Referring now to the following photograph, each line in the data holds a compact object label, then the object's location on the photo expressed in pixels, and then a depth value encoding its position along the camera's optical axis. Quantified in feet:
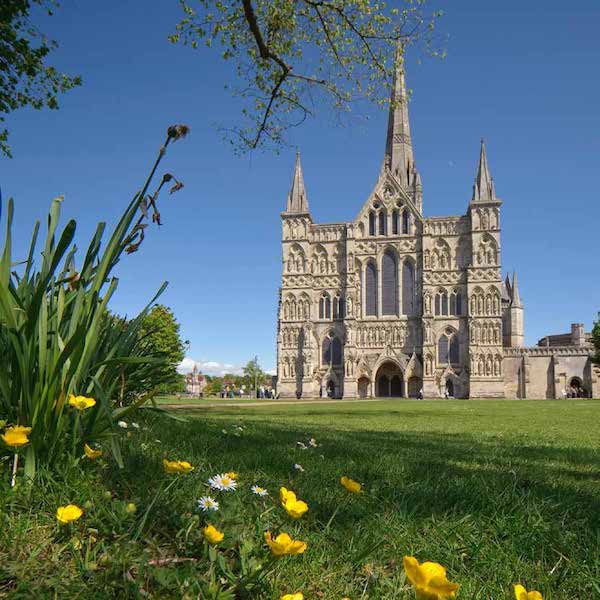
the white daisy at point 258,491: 6.83
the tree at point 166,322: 127.75
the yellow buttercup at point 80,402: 6.98
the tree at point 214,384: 270.26
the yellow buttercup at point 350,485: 5.83
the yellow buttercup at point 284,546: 4.00
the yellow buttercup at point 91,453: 7.08
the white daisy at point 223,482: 6.57
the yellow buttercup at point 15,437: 5.64
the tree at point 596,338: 126.82
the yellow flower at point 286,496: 5.00
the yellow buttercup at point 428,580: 3.21
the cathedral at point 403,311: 148.46
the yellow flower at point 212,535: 4.70
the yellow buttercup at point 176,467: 6.23
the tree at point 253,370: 229.04
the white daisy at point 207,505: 6.26
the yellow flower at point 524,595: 3.43
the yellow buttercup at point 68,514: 4.79
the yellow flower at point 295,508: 4.57
